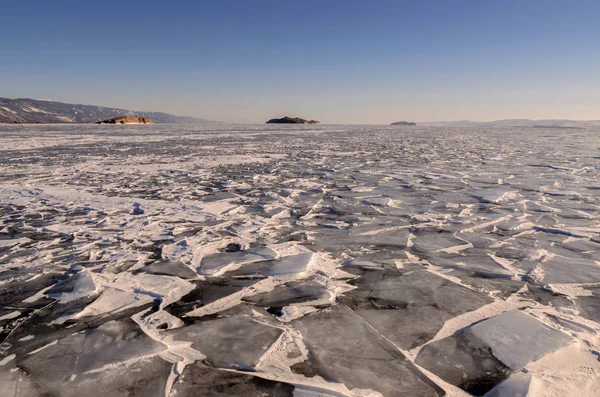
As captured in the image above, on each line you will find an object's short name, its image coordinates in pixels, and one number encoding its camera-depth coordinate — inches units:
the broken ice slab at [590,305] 66.7
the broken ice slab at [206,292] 70.1
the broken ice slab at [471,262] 87.1
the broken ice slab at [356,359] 49.3
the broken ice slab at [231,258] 89.5
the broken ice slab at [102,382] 47.9
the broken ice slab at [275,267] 86.4
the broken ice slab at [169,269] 86.0
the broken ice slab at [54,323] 59.0
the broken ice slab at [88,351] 52.7
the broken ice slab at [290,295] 72.9
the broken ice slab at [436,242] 102.7
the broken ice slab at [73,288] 74.7
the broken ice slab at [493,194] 159.9
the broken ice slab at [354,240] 104.1
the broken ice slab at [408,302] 63.2
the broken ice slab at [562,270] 81.6
